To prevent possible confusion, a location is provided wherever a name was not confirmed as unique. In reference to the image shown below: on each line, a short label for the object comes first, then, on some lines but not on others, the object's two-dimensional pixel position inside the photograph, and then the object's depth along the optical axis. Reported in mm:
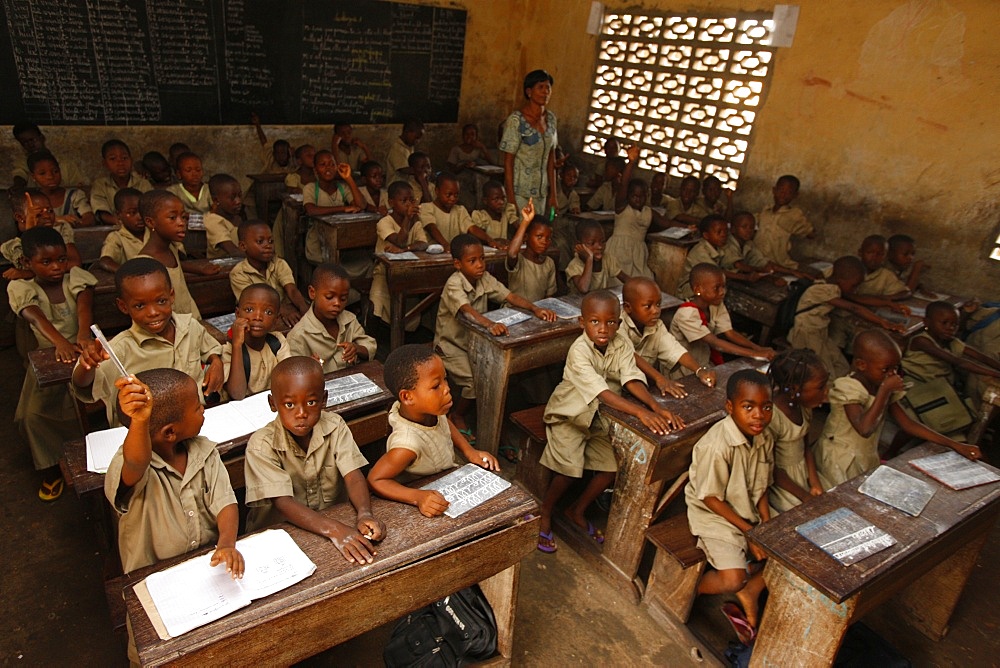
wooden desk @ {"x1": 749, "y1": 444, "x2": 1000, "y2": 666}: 1895
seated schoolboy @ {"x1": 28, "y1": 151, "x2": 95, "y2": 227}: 4250
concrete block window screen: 5920
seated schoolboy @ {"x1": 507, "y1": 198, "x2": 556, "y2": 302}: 4031
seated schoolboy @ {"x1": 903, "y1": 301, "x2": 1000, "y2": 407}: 3793
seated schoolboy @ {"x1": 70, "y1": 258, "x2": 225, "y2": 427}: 2389
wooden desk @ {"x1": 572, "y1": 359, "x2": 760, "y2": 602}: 2533
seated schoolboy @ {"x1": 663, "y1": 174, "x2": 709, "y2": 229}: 5779
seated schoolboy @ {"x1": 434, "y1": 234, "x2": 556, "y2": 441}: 3559
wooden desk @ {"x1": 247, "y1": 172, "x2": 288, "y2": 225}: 5969
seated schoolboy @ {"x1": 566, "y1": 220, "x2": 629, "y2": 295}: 4059
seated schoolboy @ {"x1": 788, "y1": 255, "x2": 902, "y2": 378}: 4332
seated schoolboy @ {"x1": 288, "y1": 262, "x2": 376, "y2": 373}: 2877
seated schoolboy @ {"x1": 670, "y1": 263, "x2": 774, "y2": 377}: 3418
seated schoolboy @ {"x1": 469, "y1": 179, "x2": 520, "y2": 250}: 4812
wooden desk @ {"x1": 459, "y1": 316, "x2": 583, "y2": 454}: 3205
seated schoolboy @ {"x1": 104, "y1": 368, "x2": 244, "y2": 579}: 1625
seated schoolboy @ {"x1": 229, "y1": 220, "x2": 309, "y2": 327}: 3338
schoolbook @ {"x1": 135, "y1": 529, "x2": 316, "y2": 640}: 1457
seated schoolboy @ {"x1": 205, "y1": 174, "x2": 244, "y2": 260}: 4070
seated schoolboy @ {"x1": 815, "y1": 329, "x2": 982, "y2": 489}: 2604
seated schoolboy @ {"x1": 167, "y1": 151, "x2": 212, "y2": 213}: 4402
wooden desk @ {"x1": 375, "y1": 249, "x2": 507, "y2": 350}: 3982
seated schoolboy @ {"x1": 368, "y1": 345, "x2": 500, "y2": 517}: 1952
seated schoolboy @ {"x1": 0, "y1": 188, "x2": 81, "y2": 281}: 2976
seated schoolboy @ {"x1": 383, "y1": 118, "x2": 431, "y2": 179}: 6838
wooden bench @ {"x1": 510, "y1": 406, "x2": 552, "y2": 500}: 3104
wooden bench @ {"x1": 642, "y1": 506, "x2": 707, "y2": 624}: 2400
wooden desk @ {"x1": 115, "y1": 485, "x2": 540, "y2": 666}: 1445
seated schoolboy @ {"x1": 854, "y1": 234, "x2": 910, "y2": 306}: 4609
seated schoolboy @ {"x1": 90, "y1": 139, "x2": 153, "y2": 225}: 4668
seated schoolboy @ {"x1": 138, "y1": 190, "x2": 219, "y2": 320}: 3129
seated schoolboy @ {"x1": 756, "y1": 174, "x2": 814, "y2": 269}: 5461
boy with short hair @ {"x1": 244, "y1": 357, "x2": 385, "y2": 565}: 1781
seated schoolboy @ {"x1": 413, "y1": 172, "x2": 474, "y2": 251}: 4633
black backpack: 2068
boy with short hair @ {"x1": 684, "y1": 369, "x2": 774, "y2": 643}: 2311
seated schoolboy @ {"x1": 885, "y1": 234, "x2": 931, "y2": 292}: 4703
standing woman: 4559
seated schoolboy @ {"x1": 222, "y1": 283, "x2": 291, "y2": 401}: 2549
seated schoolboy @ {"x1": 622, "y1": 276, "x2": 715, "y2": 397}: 3031
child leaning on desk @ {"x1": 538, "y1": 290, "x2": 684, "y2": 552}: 2756
